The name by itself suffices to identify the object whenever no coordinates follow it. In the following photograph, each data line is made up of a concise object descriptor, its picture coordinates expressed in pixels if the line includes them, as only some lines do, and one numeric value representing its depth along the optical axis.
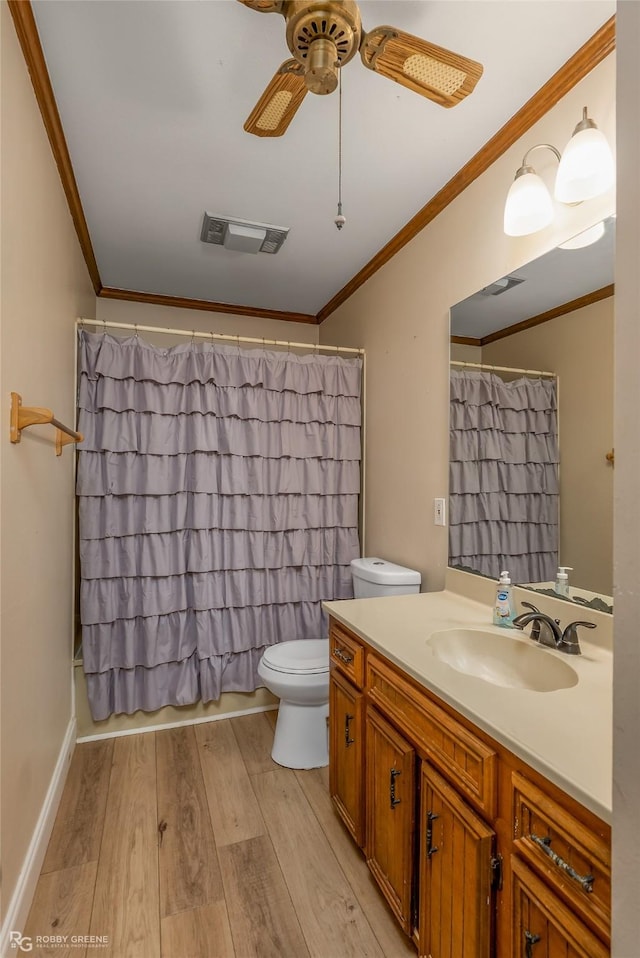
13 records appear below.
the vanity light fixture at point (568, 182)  1.25
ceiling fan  1.01
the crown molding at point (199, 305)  3.05
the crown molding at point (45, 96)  1.22
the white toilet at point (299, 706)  2.04
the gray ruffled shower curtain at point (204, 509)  2.34
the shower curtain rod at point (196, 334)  2.35
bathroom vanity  0.77
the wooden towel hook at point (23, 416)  1.24
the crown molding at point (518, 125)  1.31
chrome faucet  1.27
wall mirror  1.38
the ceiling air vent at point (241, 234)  2.25
